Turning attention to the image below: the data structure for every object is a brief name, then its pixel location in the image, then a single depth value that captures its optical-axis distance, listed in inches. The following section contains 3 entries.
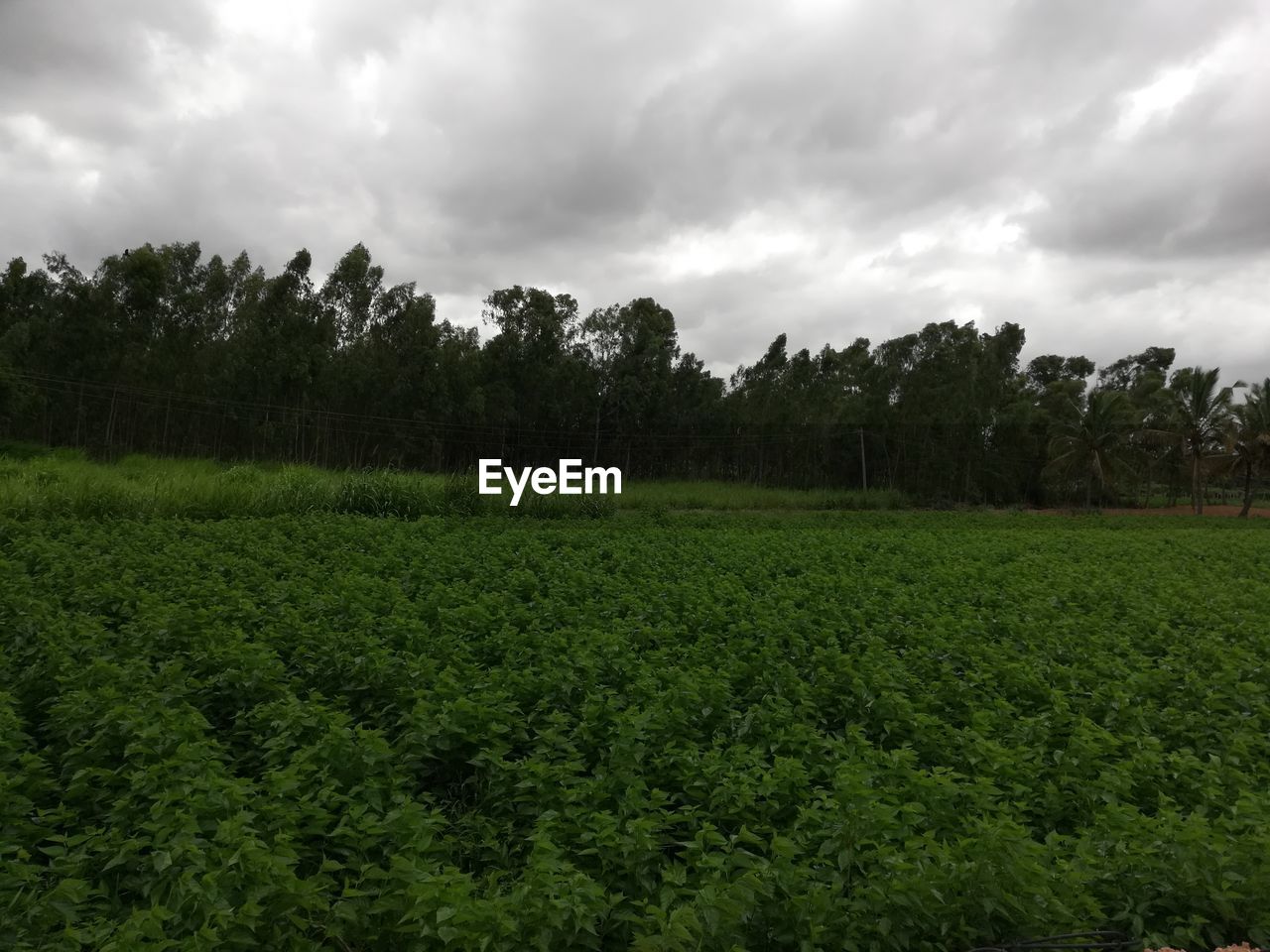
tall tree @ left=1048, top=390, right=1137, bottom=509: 1402.6
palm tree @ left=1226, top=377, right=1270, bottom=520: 1370.6
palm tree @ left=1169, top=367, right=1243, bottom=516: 1408.7
